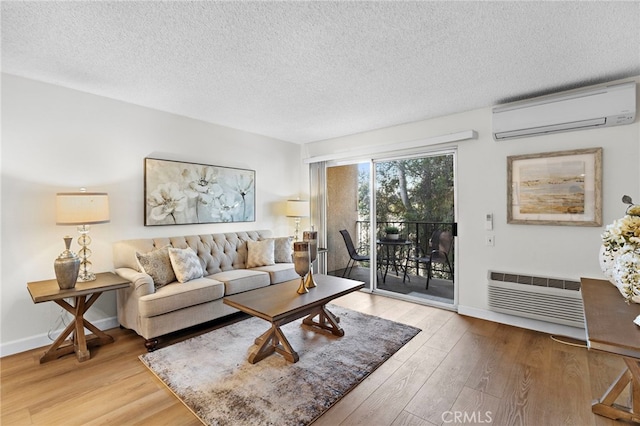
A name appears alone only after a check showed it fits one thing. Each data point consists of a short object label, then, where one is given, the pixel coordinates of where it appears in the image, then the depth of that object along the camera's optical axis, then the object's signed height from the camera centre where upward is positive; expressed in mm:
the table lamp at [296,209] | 4793 +2
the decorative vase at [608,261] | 1808 -355
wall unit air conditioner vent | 2850 -938
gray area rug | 1847 -1242
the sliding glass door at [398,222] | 3930 -216
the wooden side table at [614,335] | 1235 -575
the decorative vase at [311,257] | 2840 -472
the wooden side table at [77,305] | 2402 -815
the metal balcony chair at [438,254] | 3912 -651
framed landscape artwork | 2779 +181
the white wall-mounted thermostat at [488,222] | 3367 -174
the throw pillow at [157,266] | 2895 -554
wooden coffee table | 2299 -773
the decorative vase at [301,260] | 2740 -473
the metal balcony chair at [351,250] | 4896 -703
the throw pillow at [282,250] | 4156 -585
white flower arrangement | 1512 -242
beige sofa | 2664 -741
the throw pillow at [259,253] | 3893 -587
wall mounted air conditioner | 2562 +888
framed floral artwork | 3477 +222
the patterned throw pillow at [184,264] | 3057 -570
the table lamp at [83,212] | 2555 -3
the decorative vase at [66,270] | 2445 -484
